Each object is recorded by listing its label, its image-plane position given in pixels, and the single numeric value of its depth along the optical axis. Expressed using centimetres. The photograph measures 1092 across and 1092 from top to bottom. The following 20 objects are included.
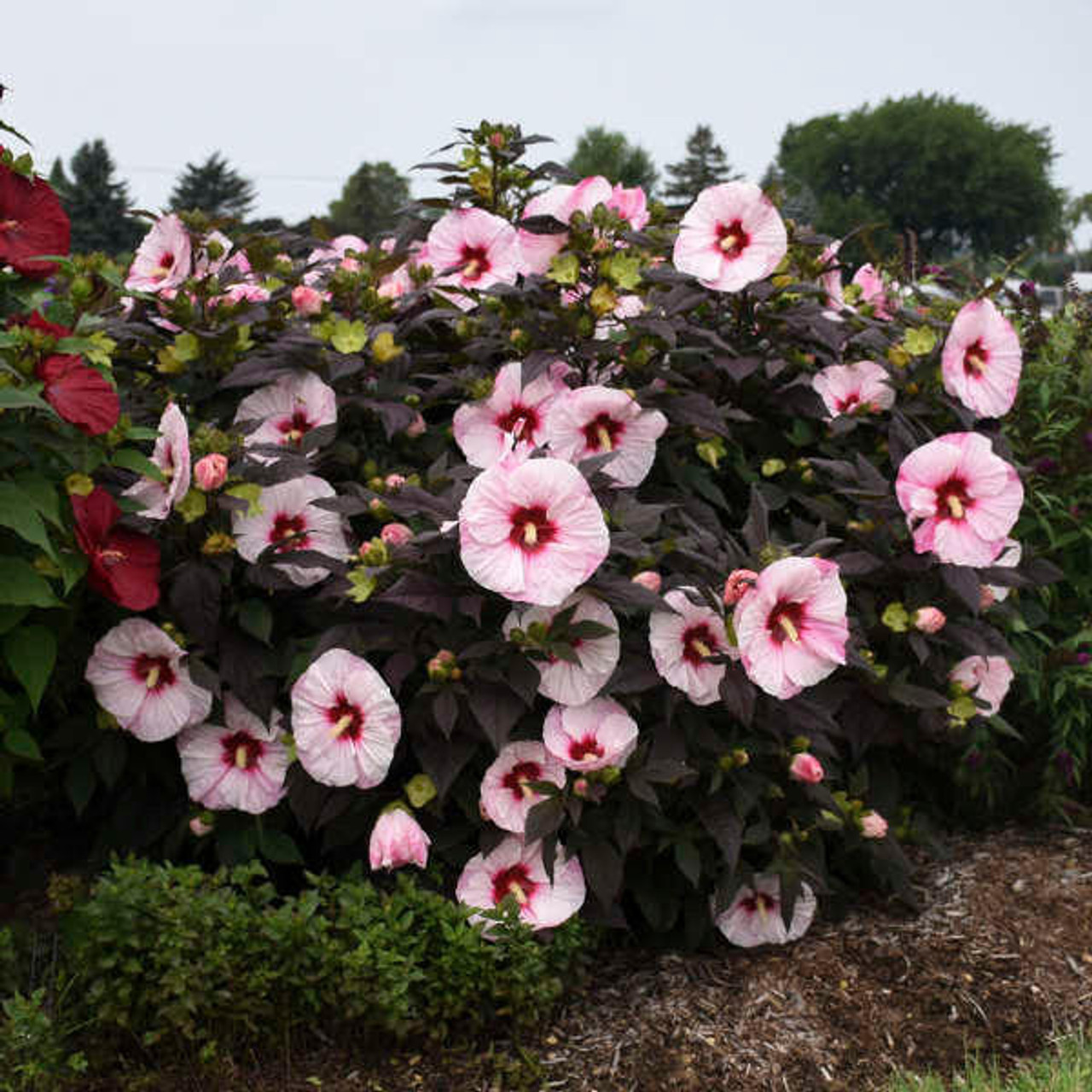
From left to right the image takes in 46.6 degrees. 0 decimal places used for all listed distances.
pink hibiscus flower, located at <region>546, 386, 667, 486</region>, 253
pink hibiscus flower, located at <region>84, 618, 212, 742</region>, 237
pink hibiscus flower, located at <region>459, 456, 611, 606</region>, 210
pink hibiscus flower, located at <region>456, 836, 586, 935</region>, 231
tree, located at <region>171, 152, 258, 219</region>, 4016
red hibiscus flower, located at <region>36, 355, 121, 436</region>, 211
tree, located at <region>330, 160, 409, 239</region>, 4731
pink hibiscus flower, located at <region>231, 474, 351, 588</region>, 239
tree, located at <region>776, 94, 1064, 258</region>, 5762
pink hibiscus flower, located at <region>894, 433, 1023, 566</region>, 254
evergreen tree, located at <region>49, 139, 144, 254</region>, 3466
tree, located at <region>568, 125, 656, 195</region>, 5503
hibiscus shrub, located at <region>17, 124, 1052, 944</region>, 224
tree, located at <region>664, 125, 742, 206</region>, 4956
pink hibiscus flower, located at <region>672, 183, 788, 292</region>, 269
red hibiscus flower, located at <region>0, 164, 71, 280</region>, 214
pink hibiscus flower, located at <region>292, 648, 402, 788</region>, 222
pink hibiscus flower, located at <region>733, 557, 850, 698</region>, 219
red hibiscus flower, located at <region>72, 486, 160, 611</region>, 220
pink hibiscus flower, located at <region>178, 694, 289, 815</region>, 241
